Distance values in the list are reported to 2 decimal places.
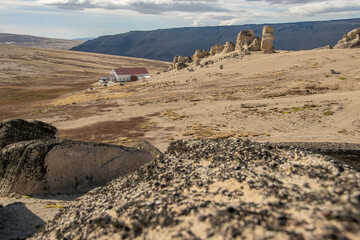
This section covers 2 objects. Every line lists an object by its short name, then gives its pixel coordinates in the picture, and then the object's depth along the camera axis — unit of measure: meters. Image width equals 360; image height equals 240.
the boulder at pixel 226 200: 6.46
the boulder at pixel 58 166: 13.67
